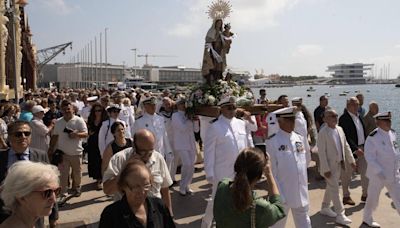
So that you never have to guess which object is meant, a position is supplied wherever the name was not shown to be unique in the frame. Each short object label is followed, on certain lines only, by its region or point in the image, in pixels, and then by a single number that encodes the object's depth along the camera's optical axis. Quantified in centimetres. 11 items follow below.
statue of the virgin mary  915
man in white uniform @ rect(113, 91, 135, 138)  1063
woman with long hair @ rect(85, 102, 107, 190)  898
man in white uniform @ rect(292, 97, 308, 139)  833
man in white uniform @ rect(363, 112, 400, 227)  649
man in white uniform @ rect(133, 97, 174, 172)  770
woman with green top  306
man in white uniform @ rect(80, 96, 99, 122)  1285
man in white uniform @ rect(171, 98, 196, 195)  856
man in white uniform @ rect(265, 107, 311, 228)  520
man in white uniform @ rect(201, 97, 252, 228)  617
